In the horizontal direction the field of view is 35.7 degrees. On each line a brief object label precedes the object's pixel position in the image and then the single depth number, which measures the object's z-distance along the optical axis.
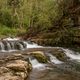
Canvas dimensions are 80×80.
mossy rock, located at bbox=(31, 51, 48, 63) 8.53
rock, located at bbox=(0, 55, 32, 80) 5.88
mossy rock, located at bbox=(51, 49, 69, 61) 9.49
